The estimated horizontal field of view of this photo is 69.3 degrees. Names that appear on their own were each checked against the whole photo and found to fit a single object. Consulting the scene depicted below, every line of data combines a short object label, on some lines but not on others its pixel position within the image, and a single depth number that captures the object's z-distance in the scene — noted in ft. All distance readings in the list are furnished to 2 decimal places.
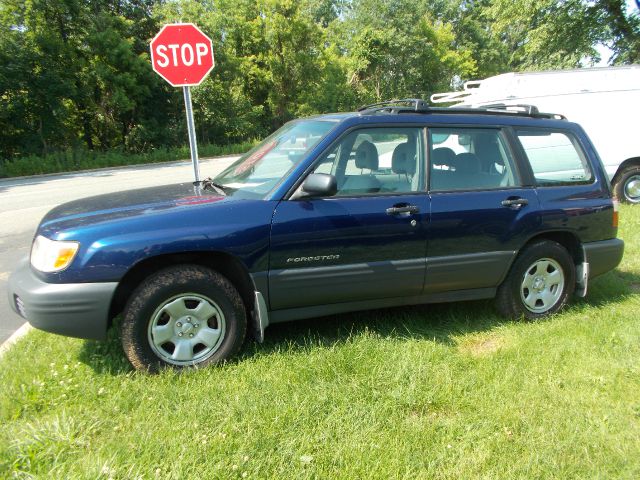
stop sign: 18.47
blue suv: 9.42
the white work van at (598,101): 27.99
